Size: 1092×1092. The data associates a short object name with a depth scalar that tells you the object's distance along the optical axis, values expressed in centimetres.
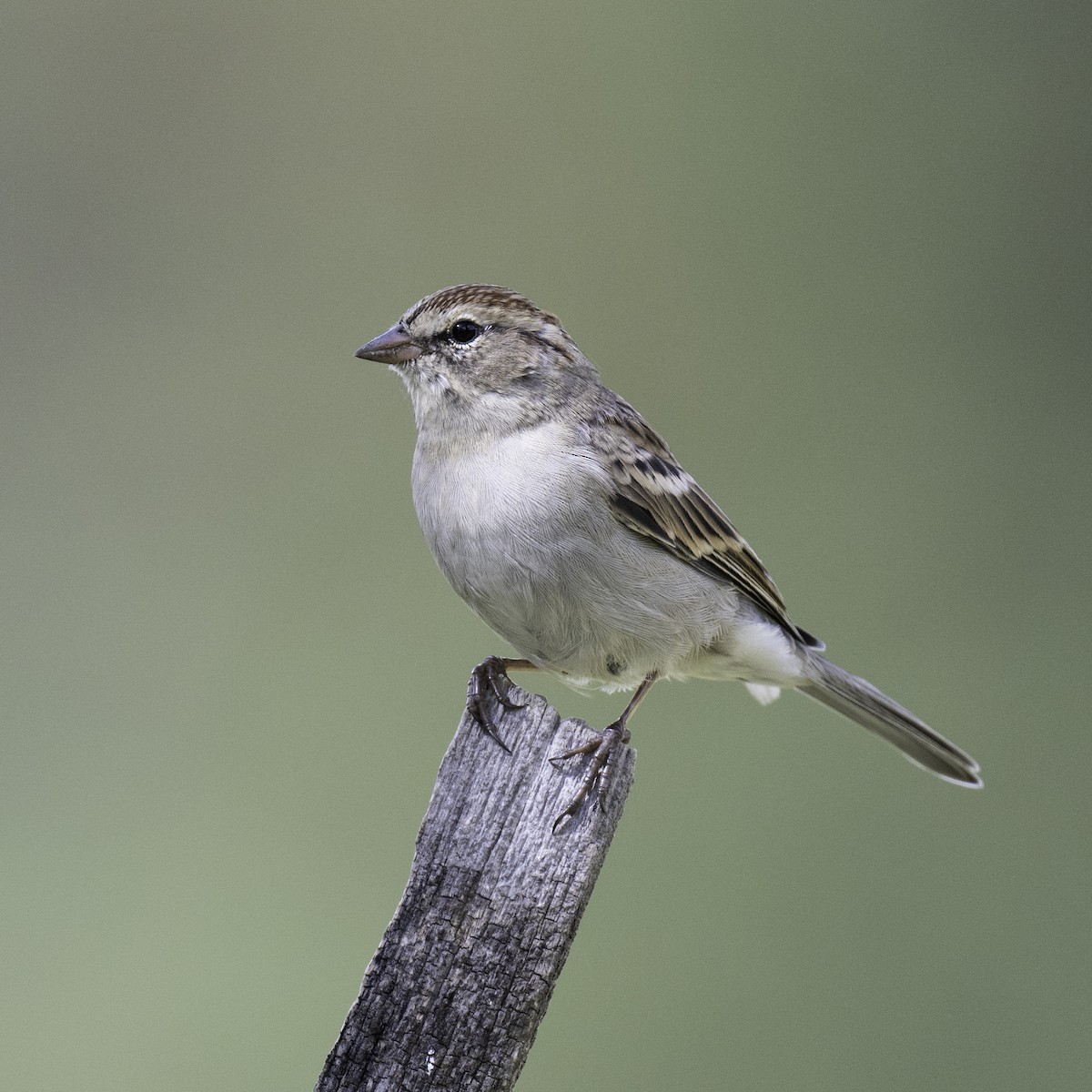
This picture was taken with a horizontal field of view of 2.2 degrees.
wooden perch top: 479
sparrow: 486
